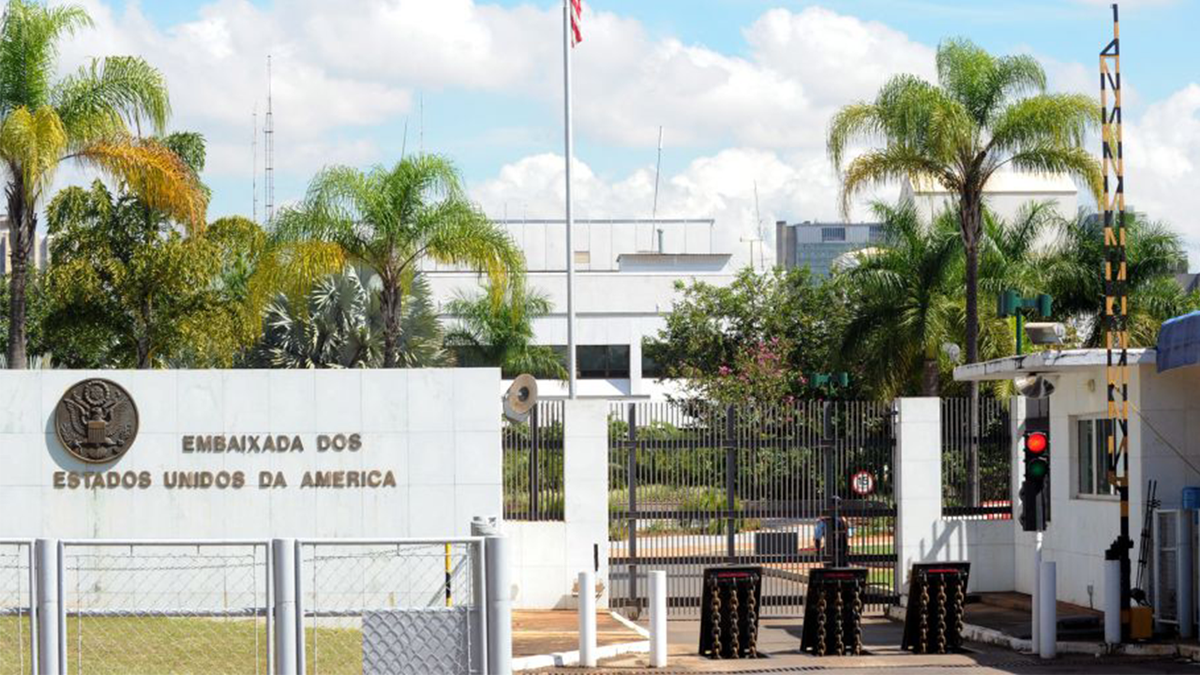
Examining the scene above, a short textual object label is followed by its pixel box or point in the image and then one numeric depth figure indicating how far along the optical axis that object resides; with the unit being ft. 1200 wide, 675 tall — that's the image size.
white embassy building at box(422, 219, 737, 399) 215.31
